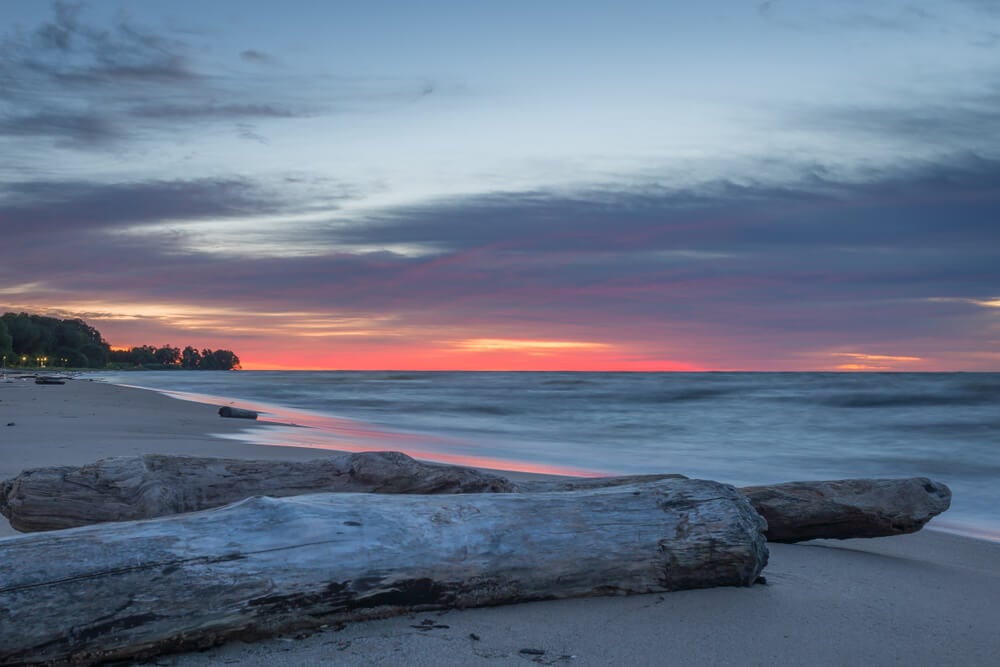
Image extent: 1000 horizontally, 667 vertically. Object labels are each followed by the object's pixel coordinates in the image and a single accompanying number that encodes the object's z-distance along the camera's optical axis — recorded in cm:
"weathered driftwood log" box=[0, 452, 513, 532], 366
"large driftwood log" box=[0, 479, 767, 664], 238
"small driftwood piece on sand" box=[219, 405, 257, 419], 1550
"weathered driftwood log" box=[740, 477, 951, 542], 419
